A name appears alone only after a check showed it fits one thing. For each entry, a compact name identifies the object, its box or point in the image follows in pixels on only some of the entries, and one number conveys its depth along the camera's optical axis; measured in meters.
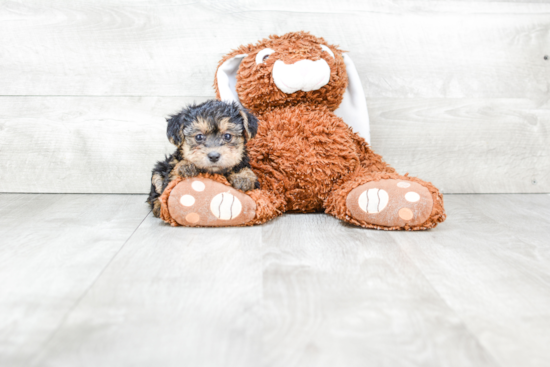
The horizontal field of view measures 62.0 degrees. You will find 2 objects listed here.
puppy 1.33
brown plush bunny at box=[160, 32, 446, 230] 1.36
